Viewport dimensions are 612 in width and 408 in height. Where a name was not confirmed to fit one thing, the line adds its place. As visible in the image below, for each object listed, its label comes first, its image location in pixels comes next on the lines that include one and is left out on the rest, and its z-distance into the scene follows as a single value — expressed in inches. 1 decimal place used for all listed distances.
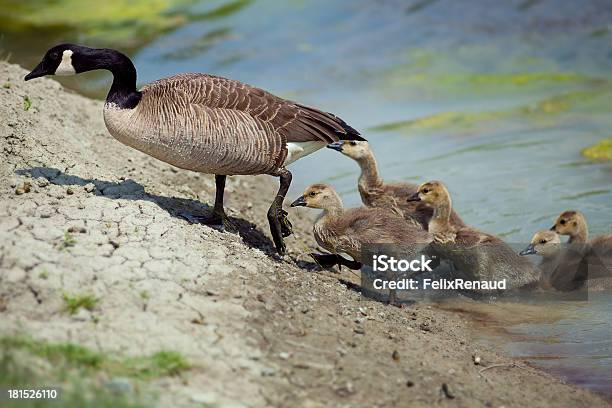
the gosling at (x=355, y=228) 706.2
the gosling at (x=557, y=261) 740.6
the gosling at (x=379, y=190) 810.8
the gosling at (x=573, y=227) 764.0
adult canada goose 640.4
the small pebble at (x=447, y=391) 505.4
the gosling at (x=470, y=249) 740.0
